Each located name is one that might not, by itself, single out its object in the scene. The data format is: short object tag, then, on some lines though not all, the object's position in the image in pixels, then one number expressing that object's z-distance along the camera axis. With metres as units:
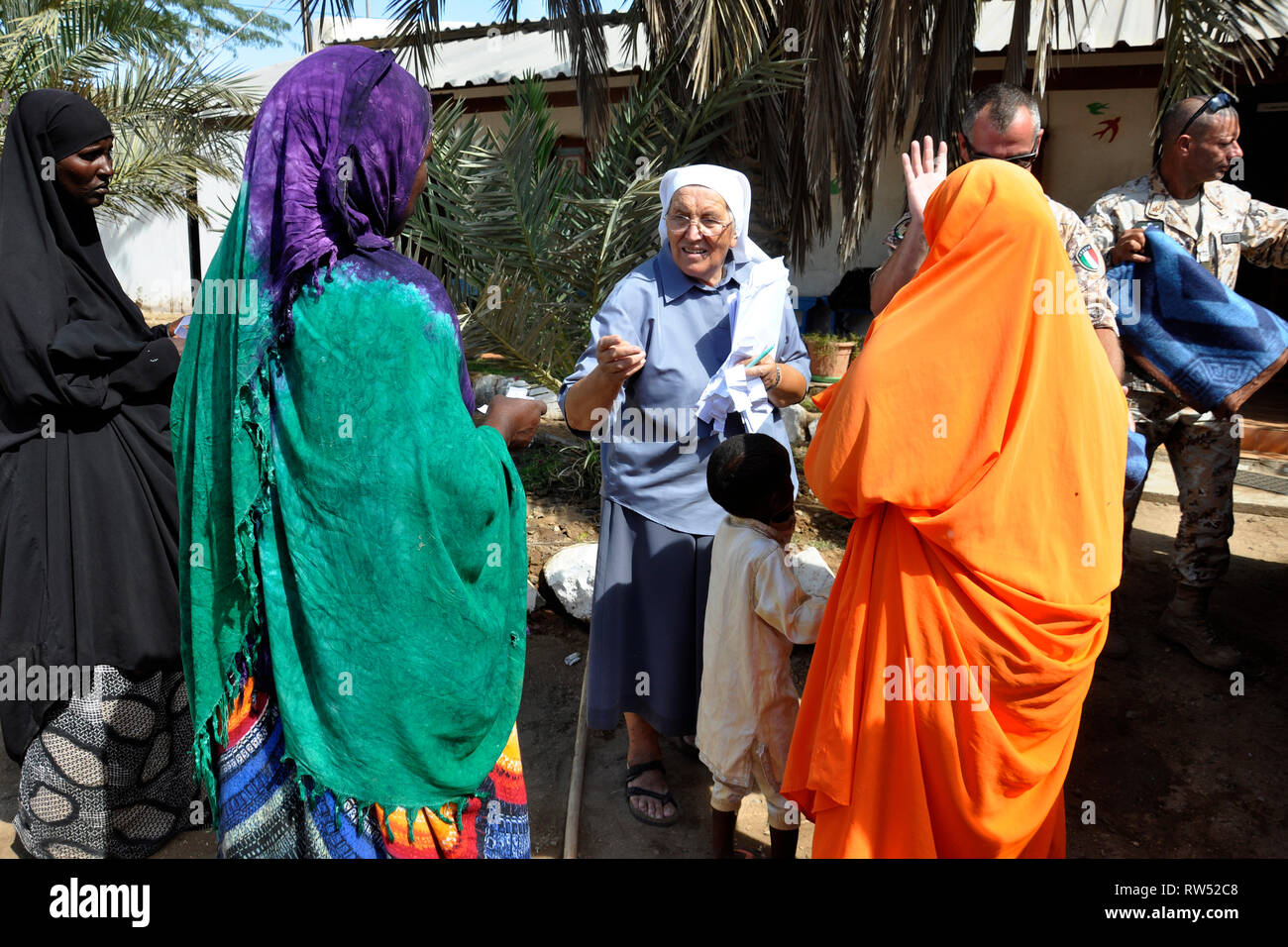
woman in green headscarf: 1.63
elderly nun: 2.76
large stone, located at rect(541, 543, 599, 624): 4.29
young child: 2.47
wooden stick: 2.83
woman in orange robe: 1.95
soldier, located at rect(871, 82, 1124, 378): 2.69
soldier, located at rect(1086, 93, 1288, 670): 3.40
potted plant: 7.96
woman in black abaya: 2.50
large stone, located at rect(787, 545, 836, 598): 4.07
